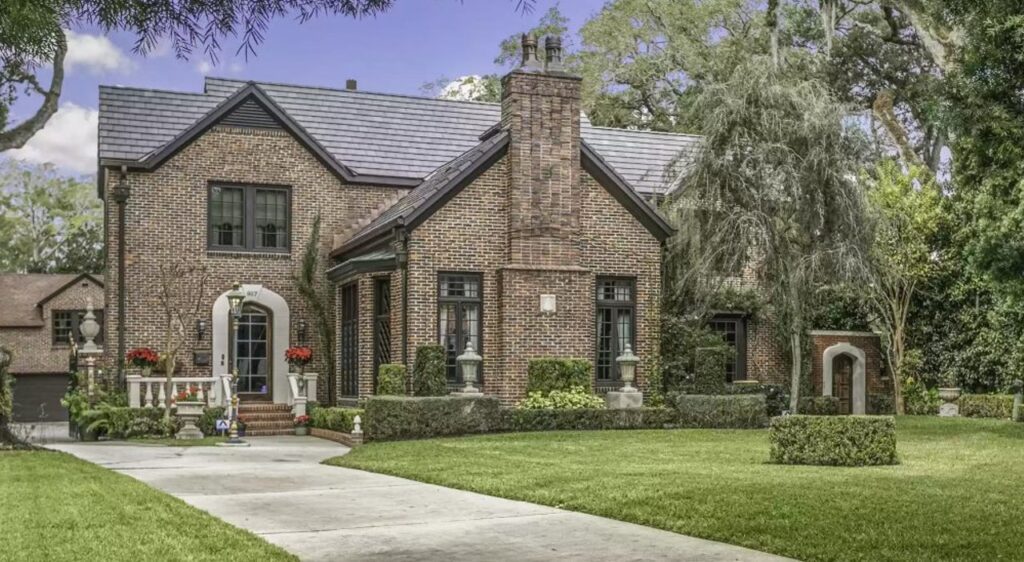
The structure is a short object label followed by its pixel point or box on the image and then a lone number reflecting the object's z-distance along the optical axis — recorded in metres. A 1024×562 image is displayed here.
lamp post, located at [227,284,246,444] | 20.66
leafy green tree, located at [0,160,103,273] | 62.50
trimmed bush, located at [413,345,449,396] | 21.92
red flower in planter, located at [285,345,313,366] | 24.78
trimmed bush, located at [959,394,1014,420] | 27.50
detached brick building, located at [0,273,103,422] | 43.81
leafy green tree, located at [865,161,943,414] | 29.34
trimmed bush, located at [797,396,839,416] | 25.70
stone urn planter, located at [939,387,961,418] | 29.09
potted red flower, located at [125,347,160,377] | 23.27
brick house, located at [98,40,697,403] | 23.17
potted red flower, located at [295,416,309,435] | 24.11
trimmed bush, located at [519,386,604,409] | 22.64
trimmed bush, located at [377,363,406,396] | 22.03
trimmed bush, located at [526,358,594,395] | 22.98
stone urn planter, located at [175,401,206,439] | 22.47
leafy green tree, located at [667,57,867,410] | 23.17
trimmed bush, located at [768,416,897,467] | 14.89
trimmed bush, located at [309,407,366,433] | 21.20
